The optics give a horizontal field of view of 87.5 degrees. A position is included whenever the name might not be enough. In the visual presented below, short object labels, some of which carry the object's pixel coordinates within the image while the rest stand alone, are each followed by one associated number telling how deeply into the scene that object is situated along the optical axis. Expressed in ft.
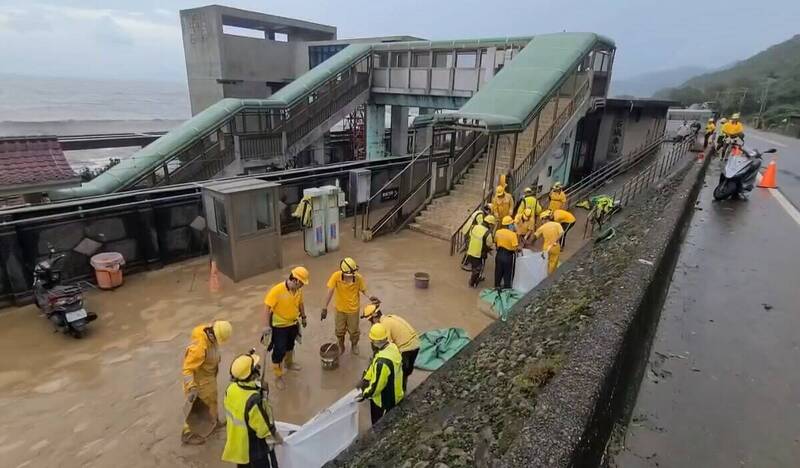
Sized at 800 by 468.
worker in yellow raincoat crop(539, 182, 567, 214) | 34.59
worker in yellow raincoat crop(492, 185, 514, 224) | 34.24
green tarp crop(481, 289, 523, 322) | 24.82
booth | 28.55
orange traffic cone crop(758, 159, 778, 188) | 41.55
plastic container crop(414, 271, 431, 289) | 28.86
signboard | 46.65
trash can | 26.53
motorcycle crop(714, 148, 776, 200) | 34.24
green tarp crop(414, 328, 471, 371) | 20.51
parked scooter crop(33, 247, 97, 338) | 21.54
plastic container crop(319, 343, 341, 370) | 19.98
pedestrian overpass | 39.88
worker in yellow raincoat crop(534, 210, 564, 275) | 27.07
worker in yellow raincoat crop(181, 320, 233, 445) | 14.71
